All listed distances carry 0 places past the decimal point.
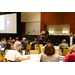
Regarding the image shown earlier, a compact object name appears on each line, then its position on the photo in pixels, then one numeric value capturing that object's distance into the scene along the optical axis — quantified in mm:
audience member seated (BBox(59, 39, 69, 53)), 5596
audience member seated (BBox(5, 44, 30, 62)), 2931
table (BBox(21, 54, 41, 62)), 3214
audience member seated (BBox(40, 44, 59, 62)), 2617
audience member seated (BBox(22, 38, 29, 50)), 6743
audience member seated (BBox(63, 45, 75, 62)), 2553
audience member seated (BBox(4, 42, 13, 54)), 3440
